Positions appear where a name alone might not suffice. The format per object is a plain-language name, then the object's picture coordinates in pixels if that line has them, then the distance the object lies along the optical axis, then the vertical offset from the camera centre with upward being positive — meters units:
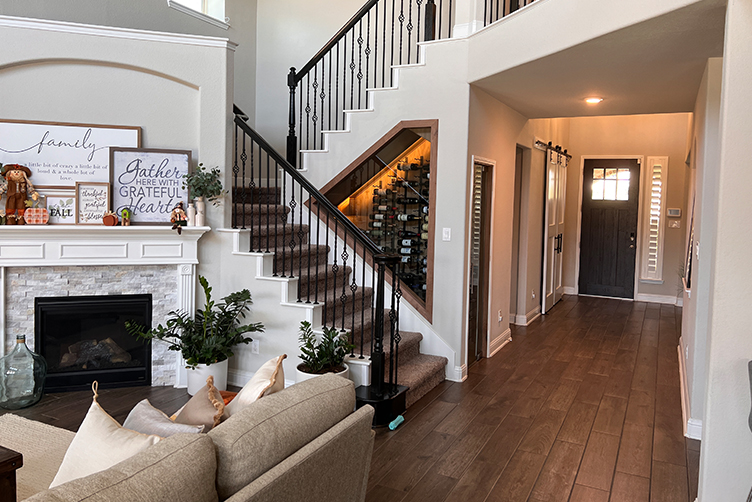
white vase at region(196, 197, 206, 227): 4.48 +0.02
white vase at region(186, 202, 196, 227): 4.47 -0.02
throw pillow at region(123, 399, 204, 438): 1.86 -0.72
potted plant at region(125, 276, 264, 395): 4.28 -0.93
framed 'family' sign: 4.14 +0.46
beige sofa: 1.38 -0.72
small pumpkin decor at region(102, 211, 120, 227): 4.24 -0.06
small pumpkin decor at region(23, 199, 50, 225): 4.07 -0.03
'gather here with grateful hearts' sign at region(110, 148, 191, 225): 4.36 +0.24
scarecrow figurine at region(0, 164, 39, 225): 4.03 +0.12
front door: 9.02 -0.05
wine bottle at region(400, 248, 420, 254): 5.27 -0.30
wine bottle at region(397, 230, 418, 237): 5.29 -0.14
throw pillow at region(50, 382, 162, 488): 1.64 -0.69
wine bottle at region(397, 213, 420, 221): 5.28 +0.01
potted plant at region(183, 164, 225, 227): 4.42 +0.21
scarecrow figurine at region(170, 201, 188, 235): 4.35 -0.05
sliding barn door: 7.77 -0.10
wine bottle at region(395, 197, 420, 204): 5.27 +0.17
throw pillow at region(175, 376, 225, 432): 2.02 -0.71
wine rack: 5.20 +0.03
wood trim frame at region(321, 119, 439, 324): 5.01 +0.04
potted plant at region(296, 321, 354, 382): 3.95 -0.99
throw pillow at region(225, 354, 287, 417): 2.16 -0.67
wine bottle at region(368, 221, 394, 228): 5.50 -0.06
